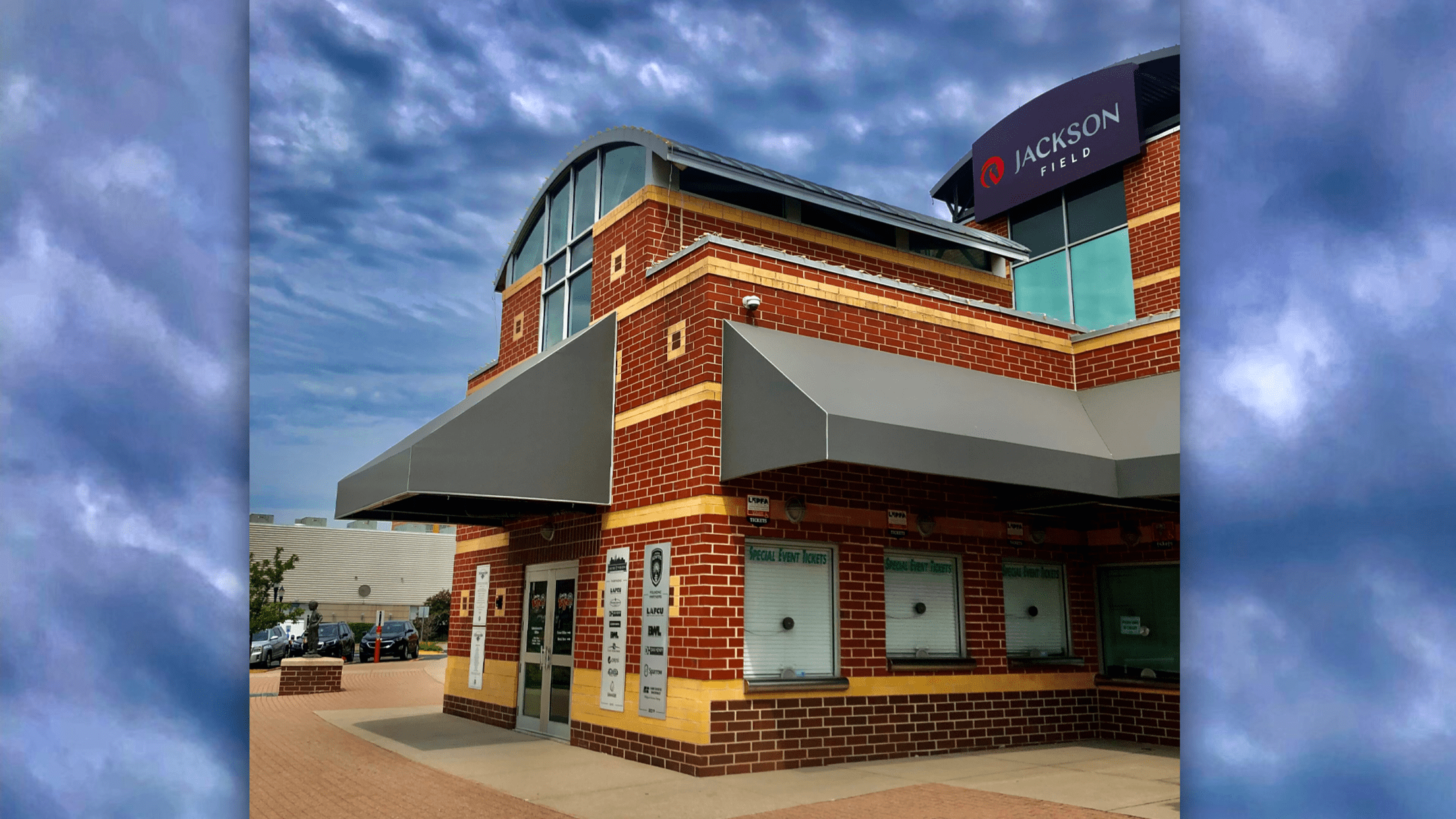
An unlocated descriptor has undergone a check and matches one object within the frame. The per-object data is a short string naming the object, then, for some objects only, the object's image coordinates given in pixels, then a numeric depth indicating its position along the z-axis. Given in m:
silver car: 30.72
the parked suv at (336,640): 33.44
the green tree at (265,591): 35.03
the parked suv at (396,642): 36.56
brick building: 9.95
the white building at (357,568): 50.97
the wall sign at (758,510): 10.26
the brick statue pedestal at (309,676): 20.09
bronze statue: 35.69
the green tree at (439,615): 57.66
